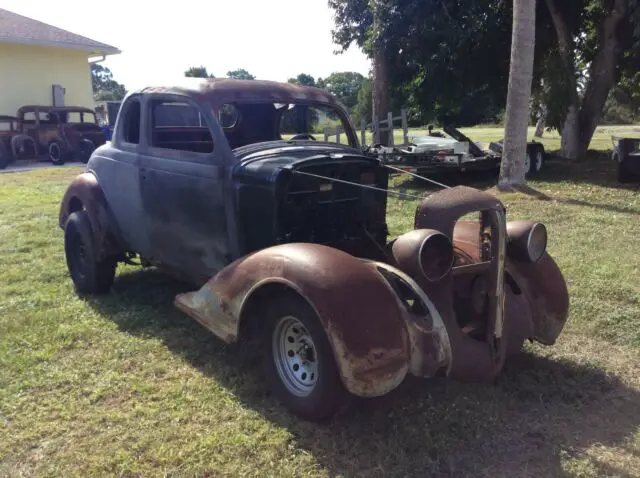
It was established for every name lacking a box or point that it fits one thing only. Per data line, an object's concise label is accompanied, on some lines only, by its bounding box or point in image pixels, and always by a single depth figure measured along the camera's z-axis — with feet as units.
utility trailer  39.29
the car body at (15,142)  59.00
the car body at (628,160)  35.47
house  67.56
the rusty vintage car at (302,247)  10.46
